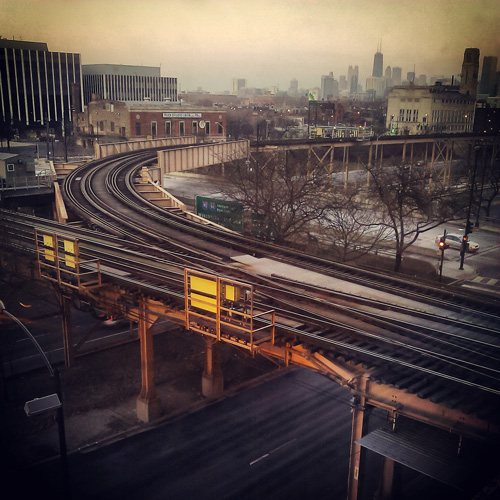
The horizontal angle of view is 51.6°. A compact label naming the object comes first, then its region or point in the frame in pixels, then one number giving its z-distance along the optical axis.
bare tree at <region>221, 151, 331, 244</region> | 28.50
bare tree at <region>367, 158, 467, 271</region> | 26.94
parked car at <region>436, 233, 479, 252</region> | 32.88
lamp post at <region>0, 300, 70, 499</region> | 9.80
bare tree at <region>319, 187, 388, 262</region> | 27.68
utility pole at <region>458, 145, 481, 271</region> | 27.06
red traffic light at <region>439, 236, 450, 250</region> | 24.88
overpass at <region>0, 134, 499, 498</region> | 8.70
